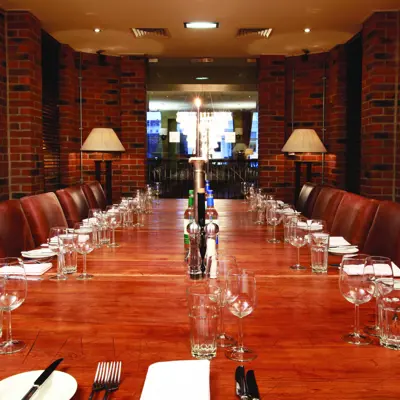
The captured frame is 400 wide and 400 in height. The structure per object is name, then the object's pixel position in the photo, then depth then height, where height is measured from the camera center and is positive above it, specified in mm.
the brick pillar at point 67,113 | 6125 +562
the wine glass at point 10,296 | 1166 -321
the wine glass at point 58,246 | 1810 -312
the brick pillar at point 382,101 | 4723 +564
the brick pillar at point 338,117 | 6027 +528
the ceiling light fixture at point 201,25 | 5062 +1346
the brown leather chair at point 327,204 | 3545 -315
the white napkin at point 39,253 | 2152 -398
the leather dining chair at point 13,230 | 2600 -375
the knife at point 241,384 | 923 -415
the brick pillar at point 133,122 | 6594 +491
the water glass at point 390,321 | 1172 -373
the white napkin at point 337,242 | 2418 -390
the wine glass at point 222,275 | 1192 -307
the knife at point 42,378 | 901 -405
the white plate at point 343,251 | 2246 -392
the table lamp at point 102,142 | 5523 +197
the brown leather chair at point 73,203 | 3628 -330
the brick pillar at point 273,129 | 6602 +413
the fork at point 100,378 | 952 -418
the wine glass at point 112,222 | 2521 -310
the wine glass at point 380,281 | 1221 -296
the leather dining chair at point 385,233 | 2510 -361
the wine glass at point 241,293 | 1156 -302
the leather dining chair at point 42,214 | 2934 -327
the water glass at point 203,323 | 1109 -353
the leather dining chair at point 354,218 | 2783 -329
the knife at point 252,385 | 914 -413
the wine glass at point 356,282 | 1251 -297
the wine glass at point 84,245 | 1846 -308
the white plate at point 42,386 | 911 -414
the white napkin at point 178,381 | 905 -408
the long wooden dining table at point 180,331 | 993 -422
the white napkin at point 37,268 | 1856 -400
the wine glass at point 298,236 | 2031 -296
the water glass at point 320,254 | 1931 -351
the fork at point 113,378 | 949 -418
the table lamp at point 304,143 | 5535 +195
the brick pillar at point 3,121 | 4684 +354
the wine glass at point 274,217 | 2656 -297
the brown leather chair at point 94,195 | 4453 -320
